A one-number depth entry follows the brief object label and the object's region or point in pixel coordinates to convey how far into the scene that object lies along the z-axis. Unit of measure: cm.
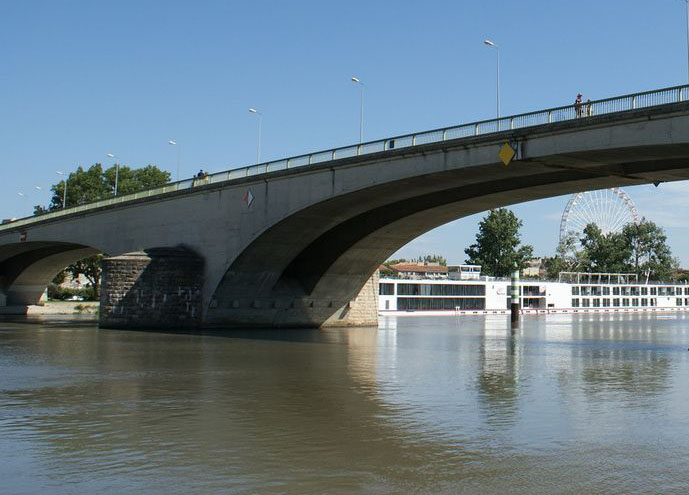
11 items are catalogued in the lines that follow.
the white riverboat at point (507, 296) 9825
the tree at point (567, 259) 16350
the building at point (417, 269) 13350
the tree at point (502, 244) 14688
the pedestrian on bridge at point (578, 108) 3338
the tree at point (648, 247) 17062
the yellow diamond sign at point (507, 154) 3528
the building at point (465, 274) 11006
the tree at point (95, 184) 10575
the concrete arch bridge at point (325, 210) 3388
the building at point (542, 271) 18435
